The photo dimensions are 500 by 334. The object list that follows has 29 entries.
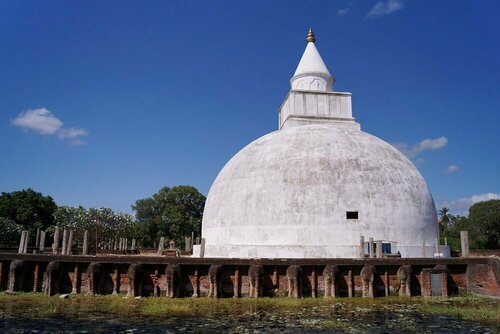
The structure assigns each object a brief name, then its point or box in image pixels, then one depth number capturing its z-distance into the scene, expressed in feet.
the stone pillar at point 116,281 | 48.66
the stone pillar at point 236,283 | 48.03
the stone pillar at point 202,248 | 56.70
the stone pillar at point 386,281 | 48.97
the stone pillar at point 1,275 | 49.78
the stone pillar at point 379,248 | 52.33
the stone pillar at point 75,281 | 48.84
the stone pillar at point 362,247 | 52.65
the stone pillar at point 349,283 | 48.29
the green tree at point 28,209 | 147.74
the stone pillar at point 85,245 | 59.57
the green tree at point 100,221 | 149.25
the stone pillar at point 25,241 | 62.02
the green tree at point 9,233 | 119.55
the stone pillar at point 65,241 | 58.85
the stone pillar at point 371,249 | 53.16
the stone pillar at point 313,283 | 47.85
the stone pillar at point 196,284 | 48.01
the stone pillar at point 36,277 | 49.62
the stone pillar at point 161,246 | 67.78
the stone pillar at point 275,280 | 48.51
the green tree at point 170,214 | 173.47
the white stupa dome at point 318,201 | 58.59
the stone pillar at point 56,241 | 64.90
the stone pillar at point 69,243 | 58.29
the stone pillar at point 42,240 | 72.35
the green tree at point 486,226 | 156.56
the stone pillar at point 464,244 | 57.31
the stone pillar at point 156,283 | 48.39
